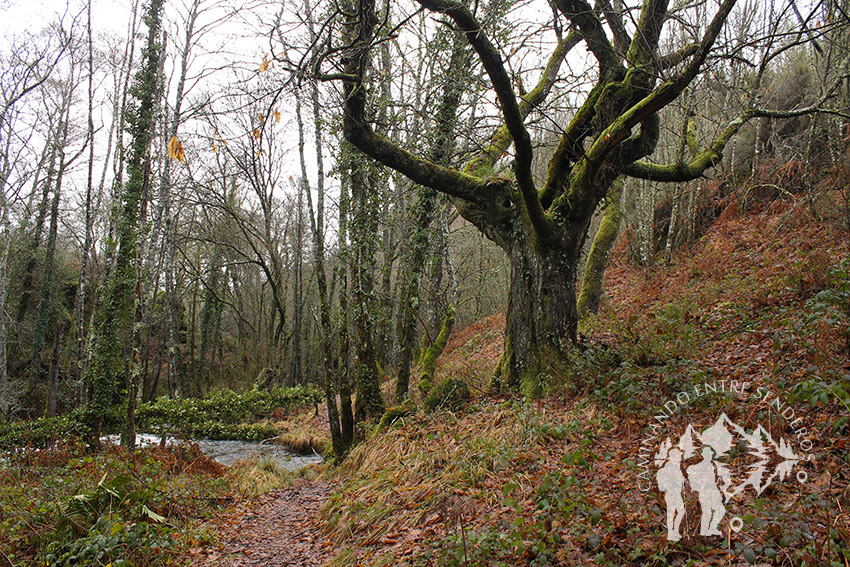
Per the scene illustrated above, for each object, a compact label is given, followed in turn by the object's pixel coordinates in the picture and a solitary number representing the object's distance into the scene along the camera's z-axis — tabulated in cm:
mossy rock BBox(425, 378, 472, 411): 673
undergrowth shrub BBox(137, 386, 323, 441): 1164
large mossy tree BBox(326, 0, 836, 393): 537
